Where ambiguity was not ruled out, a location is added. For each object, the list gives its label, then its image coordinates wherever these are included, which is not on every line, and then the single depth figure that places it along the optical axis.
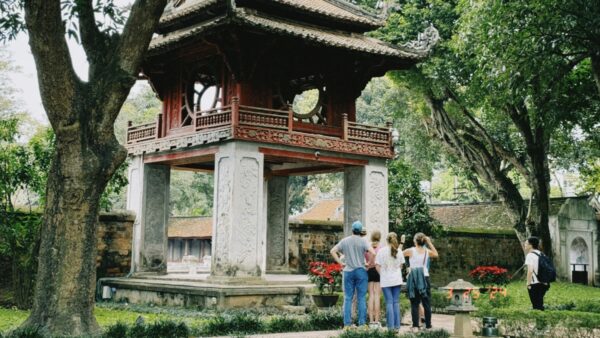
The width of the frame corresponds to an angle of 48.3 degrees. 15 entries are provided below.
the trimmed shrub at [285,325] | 11.46
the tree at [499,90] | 15.12
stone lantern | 9.70
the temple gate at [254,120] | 16.22
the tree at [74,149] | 9.80
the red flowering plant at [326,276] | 14.95
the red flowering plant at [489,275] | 16.67
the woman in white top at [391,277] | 10.93
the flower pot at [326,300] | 14.81
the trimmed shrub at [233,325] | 10.83
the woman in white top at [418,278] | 11.09
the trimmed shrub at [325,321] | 11.91
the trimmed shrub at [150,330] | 9.55
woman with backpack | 11.48
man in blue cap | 10.95
